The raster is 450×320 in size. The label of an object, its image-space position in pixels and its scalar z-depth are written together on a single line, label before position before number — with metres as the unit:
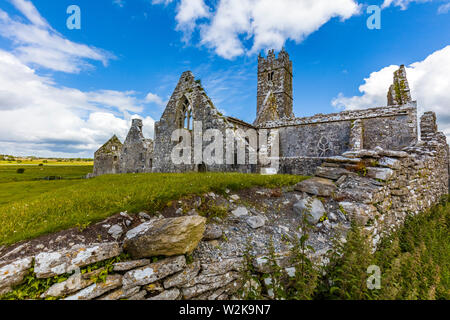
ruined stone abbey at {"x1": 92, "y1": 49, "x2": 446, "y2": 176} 12.54
